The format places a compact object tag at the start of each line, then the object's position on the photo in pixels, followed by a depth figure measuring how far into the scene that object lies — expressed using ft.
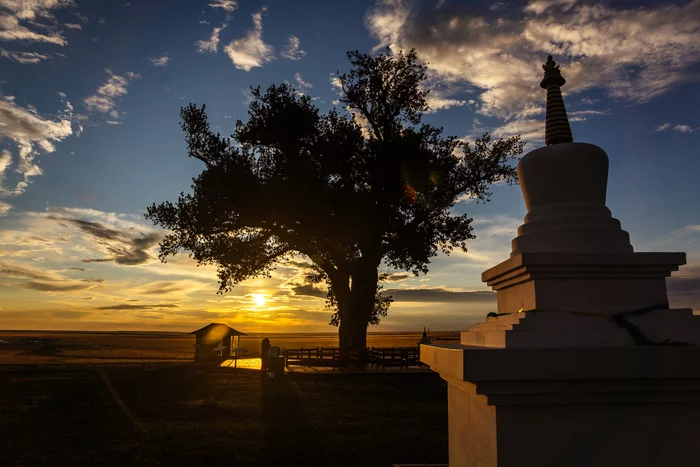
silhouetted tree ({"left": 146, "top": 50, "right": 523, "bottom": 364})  79.46
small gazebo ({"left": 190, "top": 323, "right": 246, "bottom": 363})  100.73
